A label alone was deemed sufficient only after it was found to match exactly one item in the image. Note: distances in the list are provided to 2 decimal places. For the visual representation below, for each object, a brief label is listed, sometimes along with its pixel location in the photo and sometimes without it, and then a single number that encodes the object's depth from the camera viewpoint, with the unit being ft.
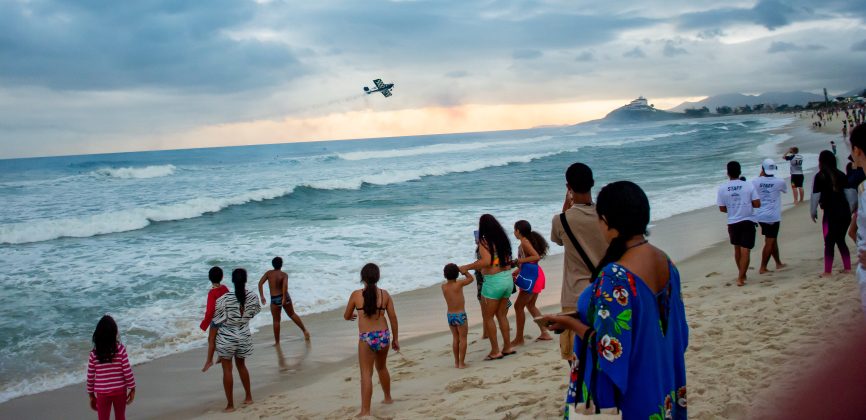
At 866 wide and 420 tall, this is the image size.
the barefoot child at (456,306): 23.20
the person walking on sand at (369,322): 19.59
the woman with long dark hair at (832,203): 25.16
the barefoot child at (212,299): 22.54
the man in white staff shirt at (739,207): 27.30
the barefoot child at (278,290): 30.83
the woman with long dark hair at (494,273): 22.29
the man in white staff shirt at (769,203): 27.86
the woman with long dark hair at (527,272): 22.32
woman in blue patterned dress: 7.89
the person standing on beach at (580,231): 13.14
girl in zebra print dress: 22.33
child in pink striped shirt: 18.47
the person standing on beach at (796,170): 54.39
